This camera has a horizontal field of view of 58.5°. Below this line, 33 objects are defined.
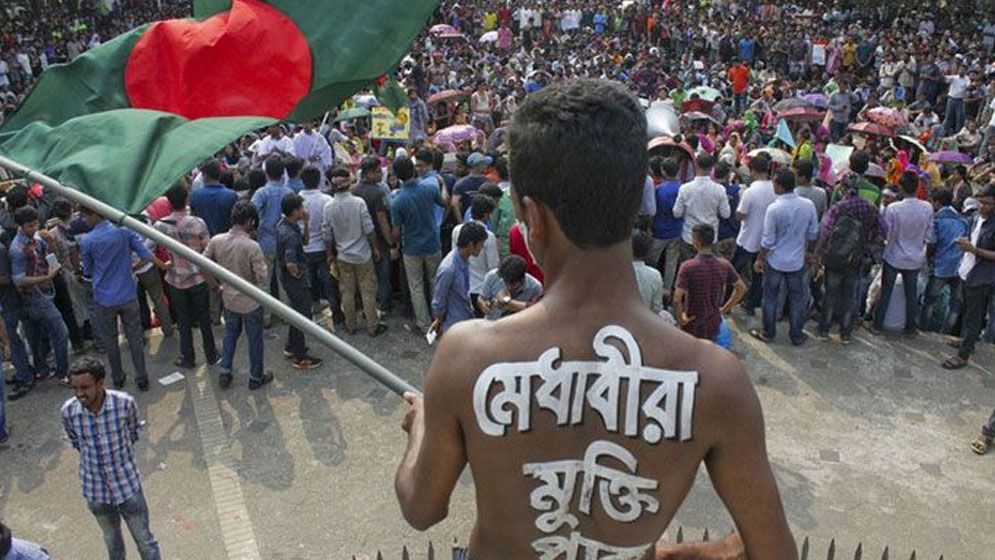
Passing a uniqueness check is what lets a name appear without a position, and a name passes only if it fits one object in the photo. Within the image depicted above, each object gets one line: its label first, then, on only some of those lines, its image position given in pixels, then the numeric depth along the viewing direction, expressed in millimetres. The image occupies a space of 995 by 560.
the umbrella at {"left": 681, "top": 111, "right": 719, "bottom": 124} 14014
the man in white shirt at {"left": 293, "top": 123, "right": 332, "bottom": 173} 11992
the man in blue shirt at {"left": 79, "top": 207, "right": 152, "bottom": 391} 7098
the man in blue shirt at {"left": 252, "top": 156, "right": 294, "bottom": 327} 8266
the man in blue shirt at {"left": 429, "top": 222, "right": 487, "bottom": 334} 6922
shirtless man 1765
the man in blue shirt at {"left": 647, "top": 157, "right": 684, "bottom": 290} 8531
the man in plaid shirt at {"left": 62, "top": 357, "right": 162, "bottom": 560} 4891
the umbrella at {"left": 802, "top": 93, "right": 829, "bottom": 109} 15641
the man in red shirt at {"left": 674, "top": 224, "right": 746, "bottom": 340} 6641
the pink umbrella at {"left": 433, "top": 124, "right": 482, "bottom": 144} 12492
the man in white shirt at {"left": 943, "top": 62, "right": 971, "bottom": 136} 16844
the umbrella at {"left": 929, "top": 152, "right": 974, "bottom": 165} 11516
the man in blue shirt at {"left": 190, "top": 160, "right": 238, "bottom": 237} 8461
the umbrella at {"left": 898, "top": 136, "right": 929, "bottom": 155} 12477
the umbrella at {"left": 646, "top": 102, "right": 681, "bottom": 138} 11953
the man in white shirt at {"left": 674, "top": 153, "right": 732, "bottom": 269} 8289
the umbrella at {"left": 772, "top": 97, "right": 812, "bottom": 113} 14492
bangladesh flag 4371
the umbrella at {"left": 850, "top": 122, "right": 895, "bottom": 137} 13055
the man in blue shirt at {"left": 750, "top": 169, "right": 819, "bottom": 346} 7891
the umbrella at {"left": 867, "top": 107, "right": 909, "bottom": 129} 13512
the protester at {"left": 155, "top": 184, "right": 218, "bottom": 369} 7562
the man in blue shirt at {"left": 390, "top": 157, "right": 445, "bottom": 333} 8062
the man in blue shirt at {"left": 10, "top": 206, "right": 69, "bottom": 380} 7223
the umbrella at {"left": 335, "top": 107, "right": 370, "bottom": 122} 14375
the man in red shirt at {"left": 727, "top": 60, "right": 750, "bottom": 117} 19234
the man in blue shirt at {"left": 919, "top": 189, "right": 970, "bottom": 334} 8117
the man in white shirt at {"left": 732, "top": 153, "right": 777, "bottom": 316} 8266
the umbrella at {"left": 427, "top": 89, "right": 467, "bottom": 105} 16141
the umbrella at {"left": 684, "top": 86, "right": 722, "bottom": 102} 15812
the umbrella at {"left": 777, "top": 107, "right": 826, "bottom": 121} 14023
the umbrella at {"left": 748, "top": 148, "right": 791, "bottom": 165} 10781
